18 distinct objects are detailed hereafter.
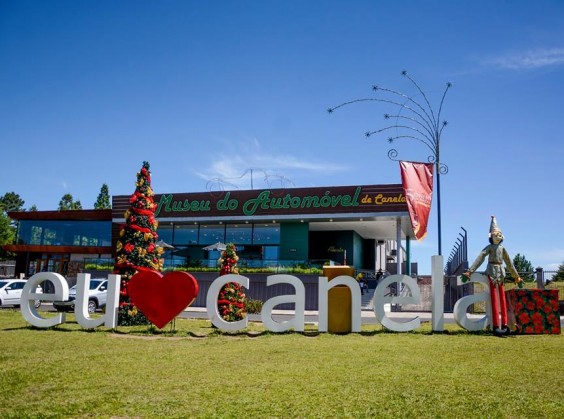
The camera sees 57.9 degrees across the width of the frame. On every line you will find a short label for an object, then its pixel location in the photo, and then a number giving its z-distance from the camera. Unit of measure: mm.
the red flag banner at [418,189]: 22109
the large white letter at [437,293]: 13164
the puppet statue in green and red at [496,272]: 12547
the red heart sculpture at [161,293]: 13008
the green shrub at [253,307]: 25344
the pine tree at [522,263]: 64369
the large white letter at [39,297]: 14102
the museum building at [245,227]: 31578
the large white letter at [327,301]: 13422
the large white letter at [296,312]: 13508
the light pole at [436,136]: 20484
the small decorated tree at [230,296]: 15500
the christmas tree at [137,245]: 15156
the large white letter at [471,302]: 12953
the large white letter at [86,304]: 14109
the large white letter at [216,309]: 13500
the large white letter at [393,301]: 13359
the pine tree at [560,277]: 30522
